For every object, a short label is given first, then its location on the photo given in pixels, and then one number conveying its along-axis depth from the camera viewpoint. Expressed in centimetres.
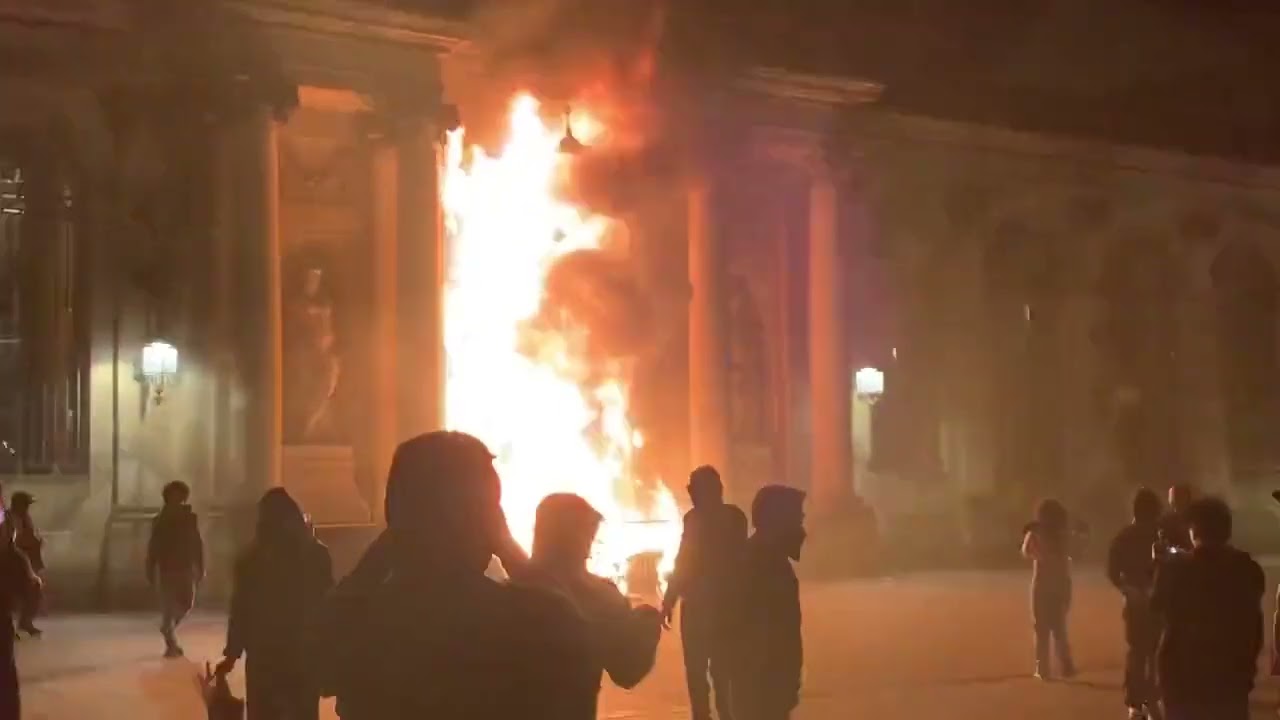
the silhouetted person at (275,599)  667
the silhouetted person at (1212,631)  561
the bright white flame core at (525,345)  1925
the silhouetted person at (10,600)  597
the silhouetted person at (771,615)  665
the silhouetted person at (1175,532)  807
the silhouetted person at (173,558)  1312
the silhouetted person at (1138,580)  919
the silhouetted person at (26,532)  1407
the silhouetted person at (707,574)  759
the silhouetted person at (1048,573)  1166
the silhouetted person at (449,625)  262
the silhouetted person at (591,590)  304
